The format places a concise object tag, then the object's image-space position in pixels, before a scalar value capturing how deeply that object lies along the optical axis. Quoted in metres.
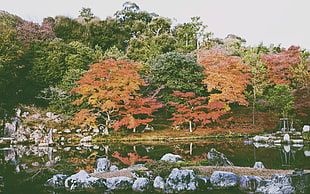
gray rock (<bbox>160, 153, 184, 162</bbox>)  7.87
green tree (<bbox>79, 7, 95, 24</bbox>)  26.09
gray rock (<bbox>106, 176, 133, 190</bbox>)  5.92
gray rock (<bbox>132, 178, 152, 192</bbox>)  5.76
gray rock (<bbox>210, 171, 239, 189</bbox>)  5.77
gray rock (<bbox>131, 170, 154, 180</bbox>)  6.27
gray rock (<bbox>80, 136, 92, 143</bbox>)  15.06
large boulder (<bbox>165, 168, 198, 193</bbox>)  5.66
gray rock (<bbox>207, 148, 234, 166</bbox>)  7.35
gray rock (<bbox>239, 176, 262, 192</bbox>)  5.53
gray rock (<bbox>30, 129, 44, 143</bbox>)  14.90
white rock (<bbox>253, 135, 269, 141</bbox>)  13.75
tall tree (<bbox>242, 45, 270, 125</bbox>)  18.14
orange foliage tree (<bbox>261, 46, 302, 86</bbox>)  19.02
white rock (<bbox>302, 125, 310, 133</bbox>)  13.67
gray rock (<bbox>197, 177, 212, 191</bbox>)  5.82
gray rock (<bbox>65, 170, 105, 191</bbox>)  5.91
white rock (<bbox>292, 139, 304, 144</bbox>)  12.80
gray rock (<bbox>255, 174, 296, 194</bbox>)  5.18
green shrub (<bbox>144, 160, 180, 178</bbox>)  6.26
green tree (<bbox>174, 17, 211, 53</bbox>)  24.77
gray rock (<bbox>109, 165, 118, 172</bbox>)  7.52
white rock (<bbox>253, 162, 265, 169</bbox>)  7.02
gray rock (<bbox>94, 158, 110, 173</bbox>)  7.43
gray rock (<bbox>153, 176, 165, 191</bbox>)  5.83
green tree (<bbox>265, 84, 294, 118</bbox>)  14.59
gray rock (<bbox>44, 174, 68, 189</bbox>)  6.16
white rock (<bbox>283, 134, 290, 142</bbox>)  13.11
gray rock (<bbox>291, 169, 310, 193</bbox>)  5.40
